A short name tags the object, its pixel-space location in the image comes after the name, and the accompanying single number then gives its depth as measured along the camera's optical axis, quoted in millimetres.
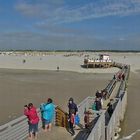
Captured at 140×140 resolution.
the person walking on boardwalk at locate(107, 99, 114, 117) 6920
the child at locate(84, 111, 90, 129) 6618
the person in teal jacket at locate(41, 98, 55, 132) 5818
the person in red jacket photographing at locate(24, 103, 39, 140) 5364
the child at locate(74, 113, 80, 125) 6423
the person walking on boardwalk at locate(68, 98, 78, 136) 6096
